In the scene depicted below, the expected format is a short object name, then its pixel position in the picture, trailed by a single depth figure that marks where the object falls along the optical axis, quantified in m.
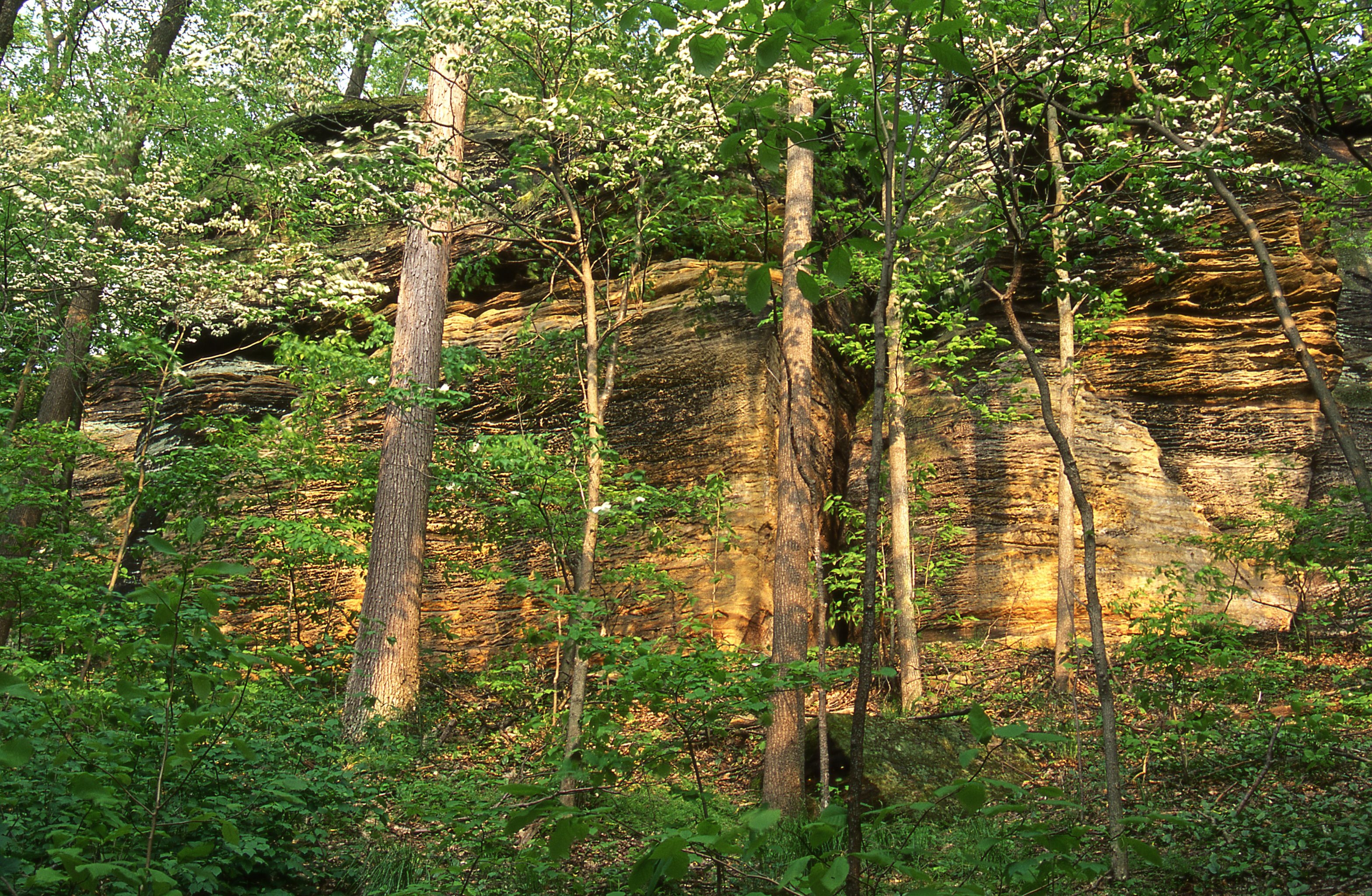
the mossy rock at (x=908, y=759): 7.38
